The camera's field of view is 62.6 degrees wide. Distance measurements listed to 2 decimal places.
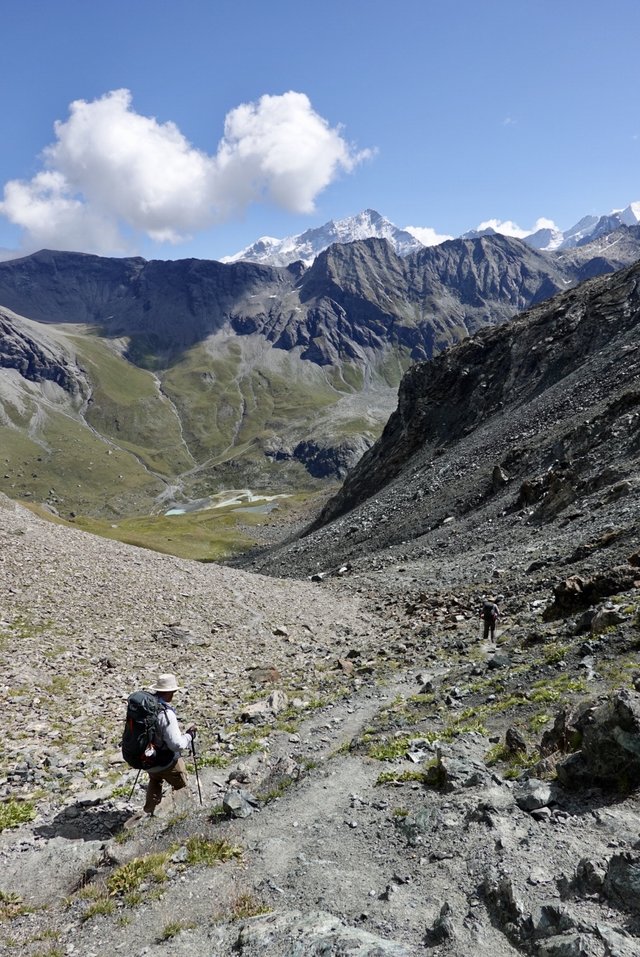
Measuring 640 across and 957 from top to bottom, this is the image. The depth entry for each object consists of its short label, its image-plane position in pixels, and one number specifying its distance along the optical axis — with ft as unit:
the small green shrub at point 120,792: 42.86
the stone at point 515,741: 37.93
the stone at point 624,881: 21.98
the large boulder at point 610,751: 29.94
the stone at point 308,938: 22.40
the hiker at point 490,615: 74.18
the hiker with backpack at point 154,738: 37.65
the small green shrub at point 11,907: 29.07
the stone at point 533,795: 30.53
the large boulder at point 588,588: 69.41
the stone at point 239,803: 36.50
